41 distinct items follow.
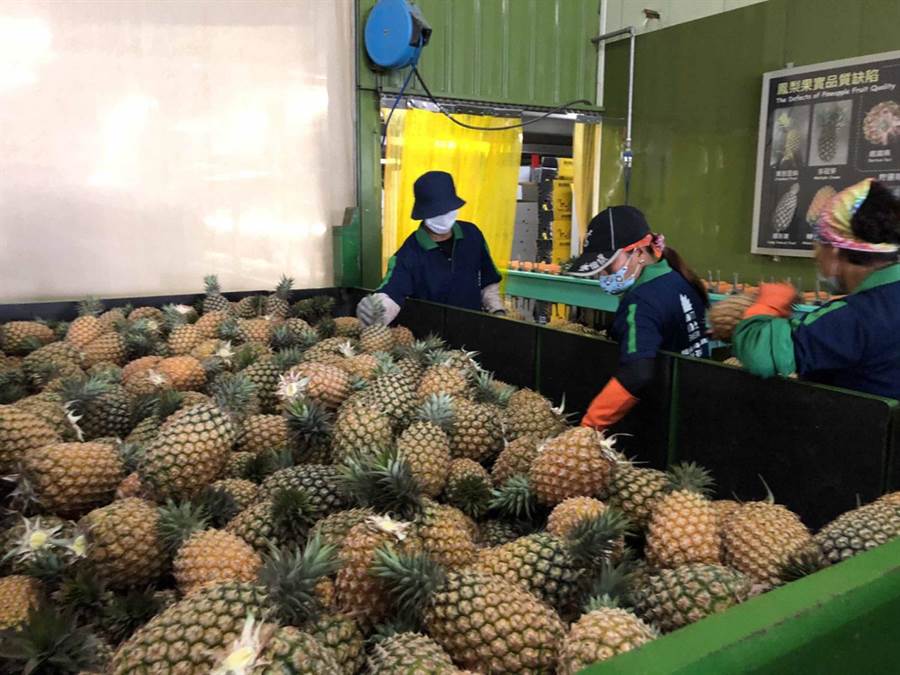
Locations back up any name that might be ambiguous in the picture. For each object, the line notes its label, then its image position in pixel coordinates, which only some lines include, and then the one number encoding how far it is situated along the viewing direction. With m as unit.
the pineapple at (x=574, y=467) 1.70
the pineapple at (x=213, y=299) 4.16
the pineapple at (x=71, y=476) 1.69
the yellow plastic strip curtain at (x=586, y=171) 7.28
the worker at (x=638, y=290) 2.40
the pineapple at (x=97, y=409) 2.29
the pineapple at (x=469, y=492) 1.78
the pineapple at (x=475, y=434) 2.09
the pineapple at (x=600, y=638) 1.09
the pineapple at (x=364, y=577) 1.31
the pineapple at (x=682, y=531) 1.49
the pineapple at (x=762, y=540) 1.44
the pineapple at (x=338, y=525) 1.43
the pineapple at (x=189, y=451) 1.69
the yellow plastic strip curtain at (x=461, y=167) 6.05
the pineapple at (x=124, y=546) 1.40
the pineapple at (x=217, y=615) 1.00
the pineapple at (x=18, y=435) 1.82
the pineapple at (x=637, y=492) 1.66
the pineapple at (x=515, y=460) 1.94
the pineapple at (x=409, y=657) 1.09
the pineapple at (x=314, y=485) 1.66
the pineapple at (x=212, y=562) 1.35
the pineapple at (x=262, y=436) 2.19
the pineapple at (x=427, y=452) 1.80
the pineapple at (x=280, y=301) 4.02
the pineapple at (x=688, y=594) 1.25
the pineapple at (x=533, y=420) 2.22
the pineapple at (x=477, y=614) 1.17
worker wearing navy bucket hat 4.16
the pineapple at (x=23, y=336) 3.42
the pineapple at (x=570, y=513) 1.53
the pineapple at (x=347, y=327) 3.60
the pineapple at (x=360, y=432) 1.92
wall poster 5.06
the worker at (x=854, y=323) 1.96
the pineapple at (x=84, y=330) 3.44
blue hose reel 5.23
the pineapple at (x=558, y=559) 1.37
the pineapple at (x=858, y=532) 1.34
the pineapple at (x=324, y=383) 2.40
